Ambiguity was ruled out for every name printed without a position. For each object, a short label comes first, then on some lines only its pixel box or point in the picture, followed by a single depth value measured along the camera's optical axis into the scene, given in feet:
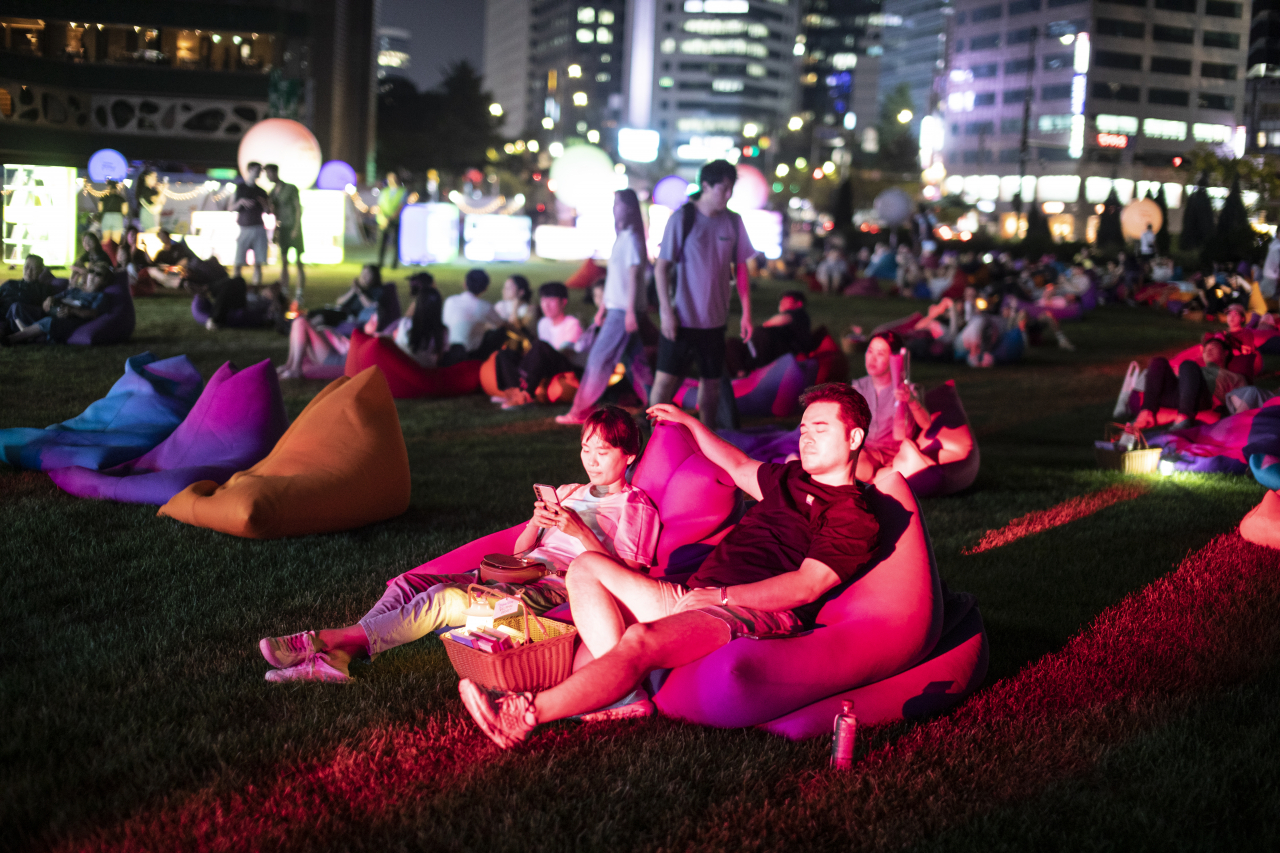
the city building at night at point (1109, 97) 310.86
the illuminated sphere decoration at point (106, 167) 79.30
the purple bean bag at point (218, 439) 19.62
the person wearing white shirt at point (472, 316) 35.37
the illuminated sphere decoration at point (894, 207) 131.54
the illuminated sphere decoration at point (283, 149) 68.49
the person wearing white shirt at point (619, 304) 28.48
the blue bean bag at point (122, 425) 20.79
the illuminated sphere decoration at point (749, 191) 96.37
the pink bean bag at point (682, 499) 13.65
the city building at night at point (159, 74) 104.47
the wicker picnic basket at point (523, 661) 11.07
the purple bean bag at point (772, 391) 32.22
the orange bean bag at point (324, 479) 17.38
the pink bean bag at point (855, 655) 11.31
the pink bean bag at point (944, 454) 22.98
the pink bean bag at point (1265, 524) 19.89
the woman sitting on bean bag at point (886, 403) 21.95
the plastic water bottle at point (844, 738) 10.94
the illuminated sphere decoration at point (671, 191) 94.27
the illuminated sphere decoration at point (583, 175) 100.68
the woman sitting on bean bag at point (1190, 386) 29.19
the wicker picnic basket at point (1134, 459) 26.21
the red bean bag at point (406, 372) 31.50
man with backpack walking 25.41
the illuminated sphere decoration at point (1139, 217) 106.32
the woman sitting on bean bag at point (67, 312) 37.29
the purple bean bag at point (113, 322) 37.88
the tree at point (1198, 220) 106.32
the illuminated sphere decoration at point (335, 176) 83.15
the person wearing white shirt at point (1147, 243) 96.84
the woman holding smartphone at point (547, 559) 12.35
